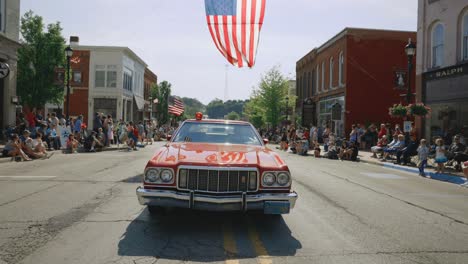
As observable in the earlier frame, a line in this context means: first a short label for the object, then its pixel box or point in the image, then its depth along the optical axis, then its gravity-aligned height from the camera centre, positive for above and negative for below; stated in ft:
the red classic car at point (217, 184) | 17.90 -2.18
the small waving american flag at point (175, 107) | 142.00 +9.24
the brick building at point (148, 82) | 213.87 +25.27
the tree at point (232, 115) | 529.53 +23.27
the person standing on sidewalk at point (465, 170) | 42.11 -2.97
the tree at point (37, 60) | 111.34 +17.68
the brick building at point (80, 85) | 155.63 +15.95
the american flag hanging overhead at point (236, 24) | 51.01 +13.11
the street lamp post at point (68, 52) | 77.44 +13.86
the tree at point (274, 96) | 186.18 +16.68
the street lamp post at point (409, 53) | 66.74 +13.30
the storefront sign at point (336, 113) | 90.84 +4.95
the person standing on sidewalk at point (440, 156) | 49.19 -1.92
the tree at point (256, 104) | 191.62 +13.72
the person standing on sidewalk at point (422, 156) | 50.80 -2.03
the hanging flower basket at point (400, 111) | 66.85 +4.26
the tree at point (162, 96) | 215.31 +17.55
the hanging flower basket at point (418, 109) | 64.13 +4.44
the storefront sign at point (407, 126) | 65.77 +1.83
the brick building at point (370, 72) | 113.39 +17.29
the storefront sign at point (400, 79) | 100.88 +14.12
